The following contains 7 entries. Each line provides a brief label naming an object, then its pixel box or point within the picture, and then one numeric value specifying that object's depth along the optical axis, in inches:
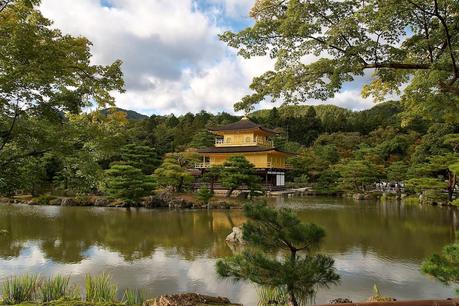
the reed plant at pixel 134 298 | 163.4
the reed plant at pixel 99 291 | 173.0
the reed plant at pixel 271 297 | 171.2
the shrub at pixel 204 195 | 657.6
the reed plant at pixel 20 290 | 174.2
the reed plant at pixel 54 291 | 176.4
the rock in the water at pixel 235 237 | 336.5
